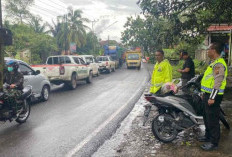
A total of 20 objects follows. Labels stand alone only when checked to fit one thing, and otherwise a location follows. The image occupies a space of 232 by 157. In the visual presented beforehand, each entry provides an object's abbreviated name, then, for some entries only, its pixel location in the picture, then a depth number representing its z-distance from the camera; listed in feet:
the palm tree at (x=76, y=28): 140.97
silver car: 30.14
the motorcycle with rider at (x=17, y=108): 20.31
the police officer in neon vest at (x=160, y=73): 19.29
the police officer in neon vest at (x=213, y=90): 14.69
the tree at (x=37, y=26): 139.13
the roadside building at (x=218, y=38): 66.54
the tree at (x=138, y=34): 174.23
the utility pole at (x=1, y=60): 24.45
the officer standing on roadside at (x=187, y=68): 26.76
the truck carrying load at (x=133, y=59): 104.14
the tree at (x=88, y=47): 156.80
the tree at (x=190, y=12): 30.25
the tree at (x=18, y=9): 153.01
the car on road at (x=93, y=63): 65.26
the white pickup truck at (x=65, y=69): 41.73
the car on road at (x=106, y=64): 80.53
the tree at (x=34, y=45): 98.63
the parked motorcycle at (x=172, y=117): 16.90
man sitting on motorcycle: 21.16
